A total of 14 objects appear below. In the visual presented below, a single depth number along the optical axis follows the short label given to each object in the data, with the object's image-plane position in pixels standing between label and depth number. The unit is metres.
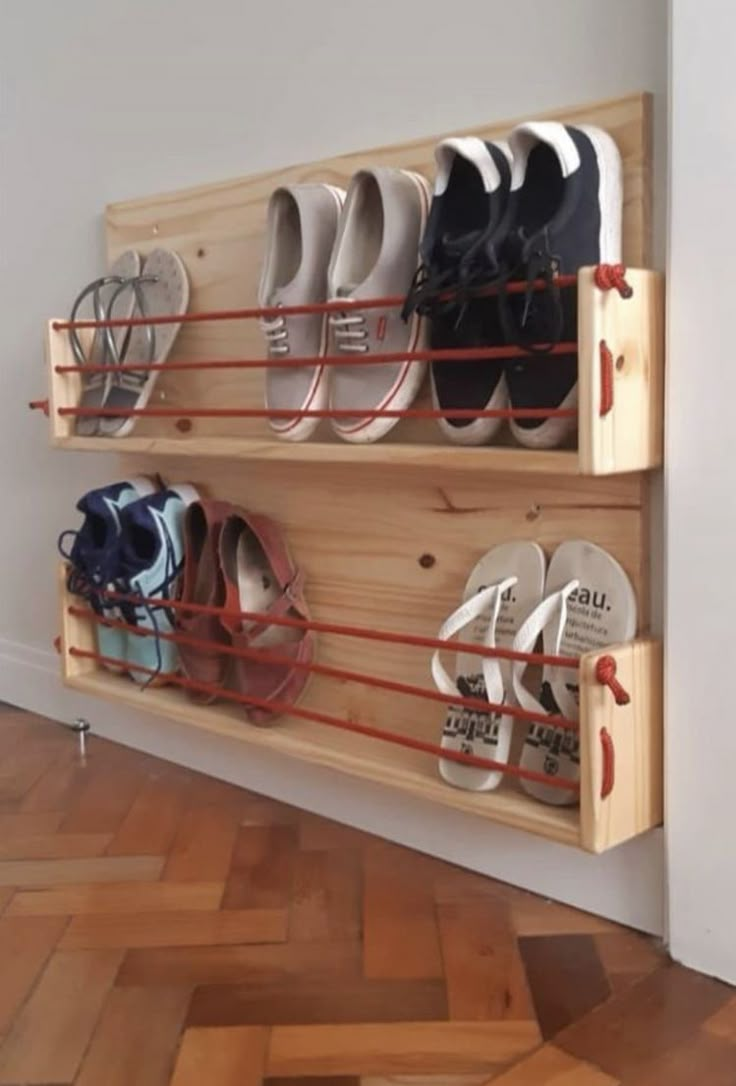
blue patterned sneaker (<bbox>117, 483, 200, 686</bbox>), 1.53
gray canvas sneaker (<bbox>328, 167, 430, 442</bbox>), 1.22
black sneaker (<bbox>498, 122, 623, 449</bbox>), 1.07
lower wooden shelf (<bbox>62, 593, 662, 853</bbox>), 1.08
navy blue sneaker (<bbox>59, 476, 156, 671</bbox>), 1.56
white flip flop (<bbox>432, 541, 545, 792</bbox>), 1.21
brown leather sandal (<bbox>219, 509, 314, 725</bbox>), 1.42
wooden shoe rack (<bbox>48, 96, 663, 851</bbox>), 1.07
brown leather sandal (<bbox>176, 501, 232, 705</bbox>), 1.48
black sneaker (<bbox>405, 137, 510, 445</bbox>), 1.12
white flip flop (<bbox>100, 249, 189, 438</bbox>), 1.55
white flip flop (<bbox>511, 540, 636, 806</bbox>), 1.15
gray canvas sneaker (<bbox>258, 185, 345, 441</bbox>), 1.31
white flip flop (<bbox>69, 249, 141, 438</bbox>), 1.60
